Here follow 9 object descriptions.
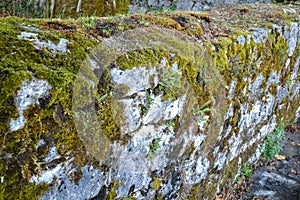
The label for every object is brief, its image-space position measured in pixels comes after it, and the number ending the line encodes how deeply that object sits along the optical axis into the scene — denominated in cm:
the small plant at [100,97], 178
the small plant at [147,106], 209
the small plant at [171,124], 241
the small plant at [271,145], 504
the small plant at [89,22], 222
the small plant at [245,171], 442
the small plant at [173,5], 703
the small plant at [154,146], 228
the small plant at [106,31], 218
